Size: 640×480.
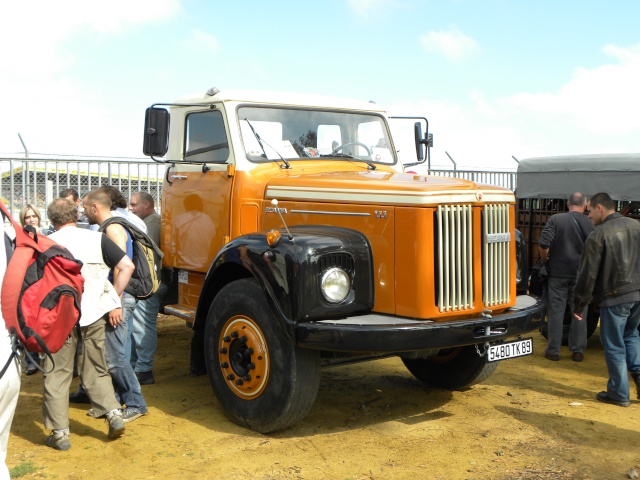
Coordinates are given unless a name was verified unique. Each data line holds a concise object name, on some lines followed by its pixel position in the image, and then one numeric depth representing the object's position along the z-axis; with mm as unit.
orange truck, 4629
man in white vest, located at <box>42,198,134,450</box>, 4770
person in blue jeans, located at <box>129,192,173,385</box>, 6270
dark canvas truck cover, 8406
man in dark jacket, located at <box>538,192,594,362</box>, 7438
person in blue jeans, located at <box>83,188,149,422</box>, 5246
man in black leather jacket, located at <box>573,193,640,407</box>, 5848
